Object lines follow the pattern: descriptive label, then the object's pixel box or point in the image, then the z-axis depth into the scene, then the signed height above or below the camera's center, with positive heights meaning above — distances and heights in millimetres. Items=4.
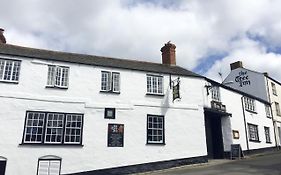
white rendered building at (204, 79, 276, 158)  14686 +740
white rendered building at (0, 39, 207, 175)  10244 +882
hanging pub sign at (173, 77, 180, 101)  12676 +2631
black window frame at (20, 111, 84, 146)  10130 -380
